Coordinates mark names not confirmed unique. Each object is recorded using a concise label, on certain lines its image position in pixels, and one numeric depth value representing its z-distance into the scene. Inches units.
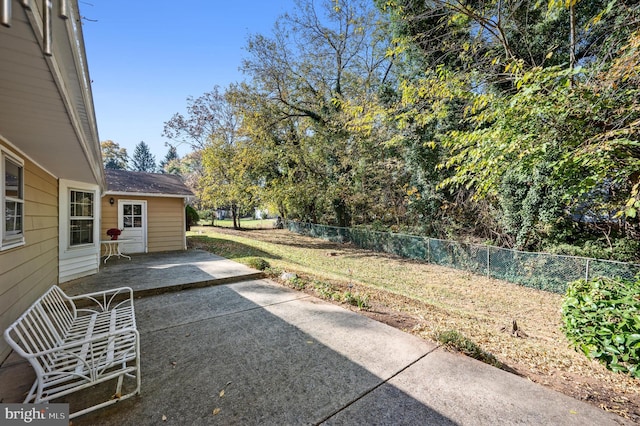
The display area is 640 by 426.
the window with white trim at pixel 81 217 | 227.3
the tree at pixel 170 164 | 1312.3
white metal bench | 74.9
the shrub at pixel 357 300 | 165.7
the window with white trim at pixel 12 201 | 110.8
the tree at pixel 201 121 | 665.6
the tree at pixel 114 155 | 1673.2
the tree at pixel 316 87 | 478.3
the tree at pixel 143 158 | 2336.4
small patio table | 312.3
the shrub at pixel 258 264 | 254.5
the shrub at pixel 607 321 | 107.8
